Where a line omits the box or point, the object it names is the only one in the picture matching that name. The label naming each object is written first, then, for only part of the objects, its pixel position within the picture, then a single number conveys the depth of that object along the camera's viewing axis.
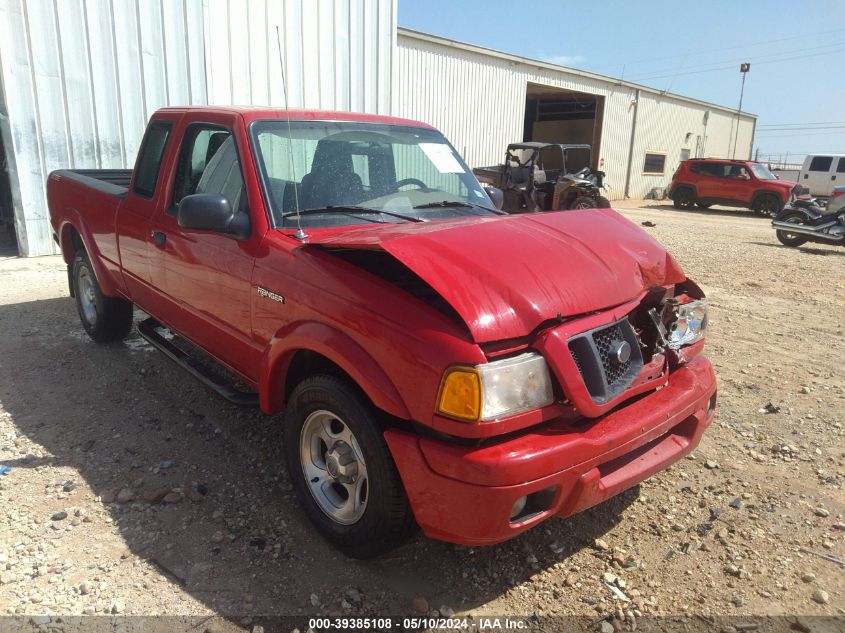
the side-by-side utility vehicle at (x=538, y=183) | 14.97
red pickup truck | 2.16
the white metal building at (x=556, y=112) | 17.52
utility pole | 36.53
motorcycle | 12.16
